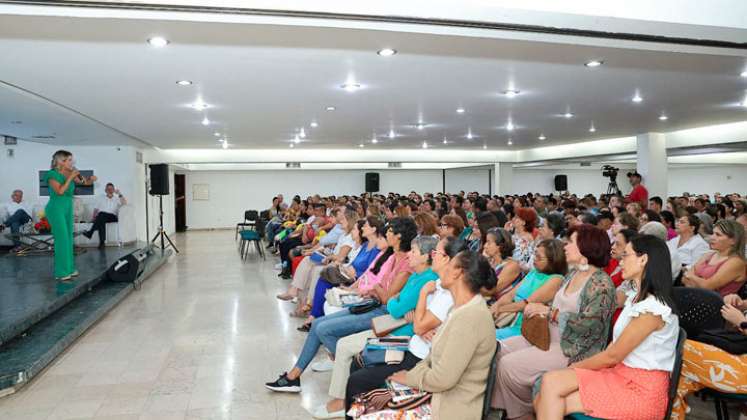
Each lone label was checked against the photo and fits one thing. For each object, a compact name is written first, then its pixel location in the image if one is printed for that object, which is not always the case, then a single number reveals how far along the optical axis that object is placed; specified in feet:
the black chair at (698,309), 9.59
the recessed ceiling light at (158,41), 12.25
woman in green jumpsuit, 19.72
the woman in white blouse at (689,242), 16.08
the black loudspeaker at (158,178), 36.09
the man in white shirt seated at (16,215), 32.86
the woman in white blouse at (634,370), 7.15
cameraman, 31.68
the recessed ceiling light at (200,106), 22.14
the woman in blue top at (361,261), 15.87
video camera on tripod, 37.91
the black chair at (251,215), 48.87
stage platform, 13.14
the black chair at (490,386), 7.41
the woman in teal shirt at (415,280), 10.36
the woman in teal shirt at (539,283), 10.64
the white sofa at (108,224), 35.35
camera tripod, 39.22
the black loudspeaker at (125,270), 23.50
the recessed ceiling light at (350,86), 18.55
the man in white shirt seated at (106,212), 34.99
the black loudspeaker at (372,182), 63.16
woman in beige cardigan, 7.09
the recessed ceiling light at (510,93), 20.39
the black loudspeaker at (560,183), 70.74
